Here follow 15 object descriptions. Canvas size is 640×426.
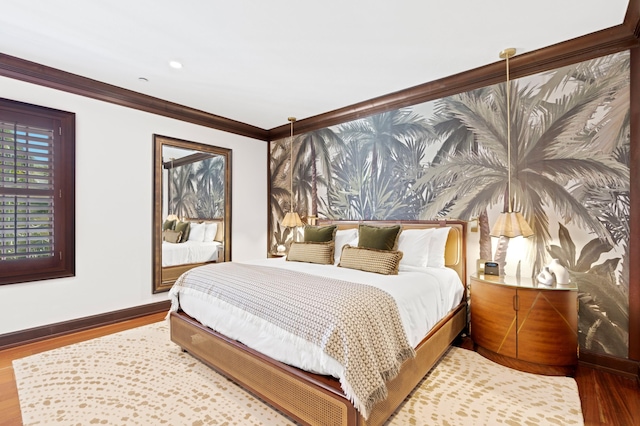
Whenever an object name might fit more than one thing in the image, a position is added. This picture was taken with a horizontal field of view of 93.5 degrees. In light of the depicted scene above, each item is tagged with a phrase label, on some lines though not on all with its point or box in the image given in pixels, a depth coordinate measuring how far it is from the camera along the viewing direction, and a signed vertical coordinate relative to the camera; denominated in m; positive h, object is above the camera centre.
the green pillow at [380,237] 3.03 -0.26
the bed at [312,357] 1.60 -0.98
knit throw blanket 1.55 -0.63
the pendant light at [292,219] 4.55 -0.11
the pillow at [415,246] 3.01 -0.35
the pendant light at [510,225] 2.59 -0.10
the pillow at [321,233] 3.59 -0.26
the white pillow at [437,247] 3.03 -0.35
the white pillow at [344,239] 3.53 -0.32
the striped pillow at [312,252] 3.29 -0.45
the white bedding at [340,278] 1.74 -0.75
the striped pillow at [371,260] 2.64 -0.44
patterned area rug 1.87 -1.28
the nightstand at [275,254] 4.96 -0.72
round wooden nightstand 2.33 -0.90
